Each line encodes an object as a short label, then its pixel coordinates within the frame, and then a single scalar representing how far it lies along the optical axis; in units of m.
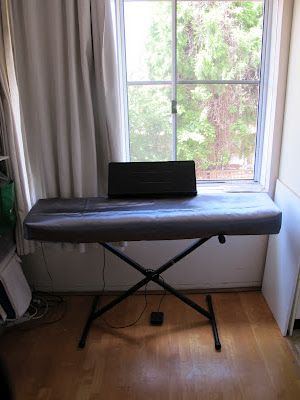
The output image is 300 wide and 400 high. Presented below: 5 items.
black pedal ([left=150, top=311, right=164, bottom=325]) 2.24
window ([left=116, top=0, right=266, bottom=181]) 2.24
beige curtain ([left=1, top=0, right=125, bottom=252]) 2.00
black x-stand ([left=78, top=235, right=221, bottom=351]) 2.01
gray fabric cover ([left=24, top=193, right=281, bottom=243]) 1.70
